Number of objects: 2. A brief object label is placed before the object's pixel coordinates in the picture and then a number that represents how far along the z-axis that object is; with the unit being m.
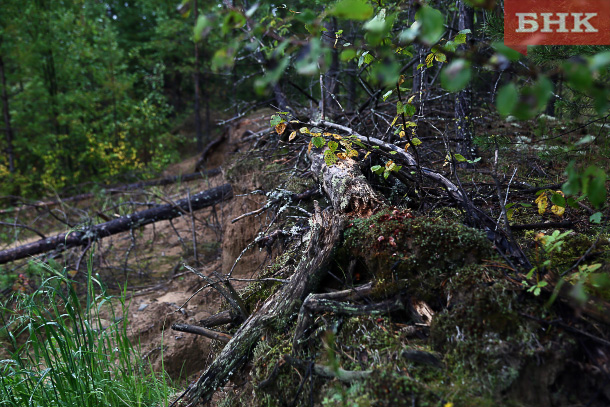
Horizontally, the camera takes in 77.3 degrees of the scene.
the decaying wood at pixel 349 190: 2.20
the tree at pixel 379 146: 0.96
